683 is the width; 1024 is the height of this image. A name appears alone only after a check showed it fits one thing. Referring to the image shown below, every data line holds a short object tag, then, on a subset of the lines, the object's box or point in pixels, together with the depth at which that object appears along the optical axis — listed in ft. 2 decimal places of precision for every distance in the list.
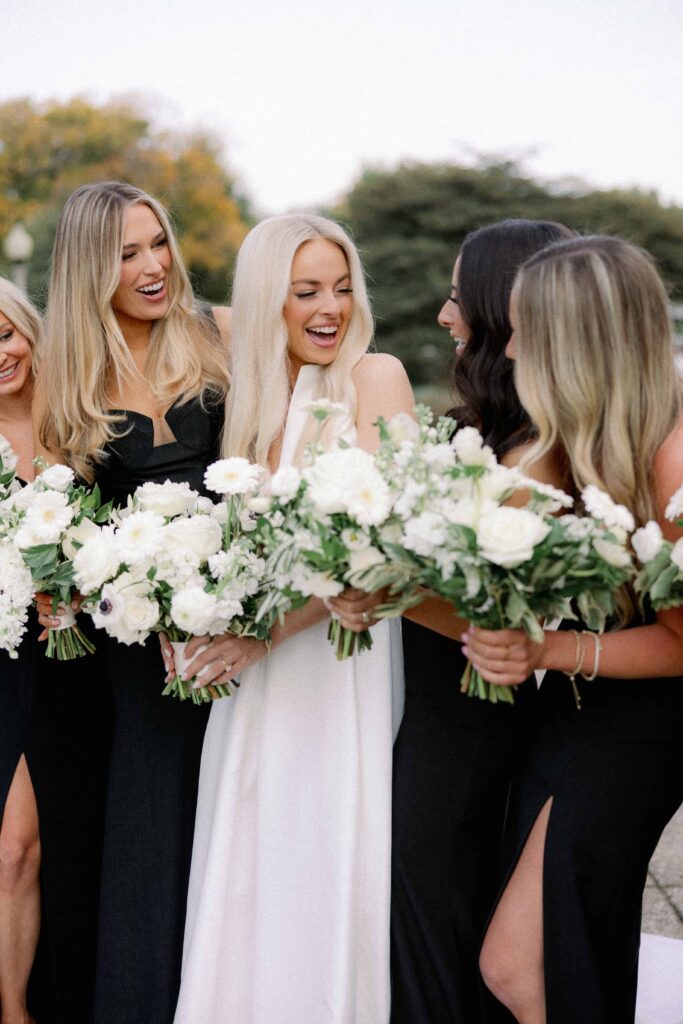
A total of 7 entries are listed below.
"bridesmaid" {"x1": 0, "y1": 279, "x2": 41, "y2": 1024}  11.21
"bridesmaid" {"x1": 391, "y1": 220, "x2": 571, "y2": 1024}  9.73
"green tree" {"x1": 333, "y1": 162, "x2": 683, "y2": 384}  70.38
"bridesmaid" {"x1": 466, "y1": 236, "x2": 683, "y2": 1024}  7.94
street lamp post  54.80
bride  9.90
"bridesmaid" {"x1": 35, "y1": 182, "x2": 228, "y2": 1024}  10.89
